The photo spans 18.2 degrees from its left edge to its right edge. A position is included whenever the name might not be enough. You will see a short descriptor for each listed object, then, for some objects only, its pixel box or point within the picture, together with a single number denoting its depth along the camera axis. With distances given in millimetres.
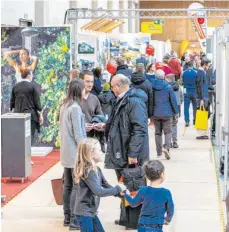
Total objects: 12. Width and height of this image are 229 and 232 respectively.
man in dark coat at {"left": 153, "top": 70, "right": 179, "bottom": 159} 12906
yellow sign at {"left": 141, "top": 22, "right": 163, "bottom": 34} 42156
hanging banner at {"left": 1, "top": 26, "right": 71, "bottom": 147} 13711
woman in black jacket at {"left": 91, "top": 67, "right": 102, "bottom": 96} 14414
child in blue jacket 5625
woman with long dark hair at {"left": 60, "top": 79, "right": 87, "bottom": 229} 7531
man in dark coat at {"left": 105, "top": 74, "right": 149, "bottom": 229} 7465
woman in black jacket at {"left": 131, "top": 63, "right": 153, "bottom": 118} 11570
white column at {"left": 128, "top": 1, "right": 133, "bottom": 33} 45656
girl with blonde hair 6199
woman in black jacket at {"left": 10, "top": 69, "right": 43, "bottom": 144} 11883
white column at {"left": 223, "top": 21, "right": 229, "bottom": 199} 9773
